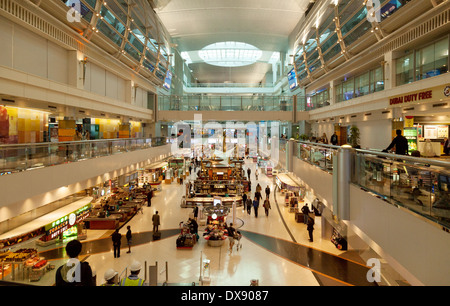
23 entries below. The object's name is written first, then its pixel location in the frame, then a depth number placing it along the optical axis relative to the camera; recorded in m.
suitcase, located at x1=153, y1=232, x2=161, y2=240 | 11.89
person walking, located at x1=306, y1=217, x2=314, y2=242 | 11.86
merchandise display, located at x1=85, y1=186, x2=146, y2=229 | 13.61
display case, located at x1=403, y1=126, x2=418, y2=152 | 12.66
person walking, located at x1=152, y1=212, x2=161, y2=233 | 12.43
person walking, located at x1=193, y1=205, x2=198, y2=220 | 15.04
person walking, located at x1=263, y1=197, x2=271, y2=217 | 15.41
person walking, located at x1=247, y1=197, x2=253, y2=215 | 15.82
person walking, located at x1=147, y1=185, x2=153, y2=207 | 17.88
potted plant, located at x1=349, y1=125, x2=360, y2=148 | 15.20
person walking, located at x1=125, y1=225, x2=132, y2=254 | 10.66
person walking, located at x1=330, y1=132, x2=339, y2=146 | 12.95
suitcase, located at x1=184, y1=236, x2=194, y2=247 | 10.88
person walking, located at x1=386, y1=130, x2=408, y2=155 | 6.31
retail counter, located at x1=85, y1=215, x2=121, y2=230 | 13.58
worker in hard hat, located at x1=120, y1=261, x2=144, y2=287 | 4.90
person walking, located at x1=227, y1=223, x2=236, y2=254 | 10.63
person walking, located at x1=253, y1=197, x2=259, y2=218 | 15.24
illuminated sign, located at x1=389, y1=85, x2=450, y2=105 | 9.47
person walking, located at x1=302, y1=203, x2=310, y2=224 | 12.77
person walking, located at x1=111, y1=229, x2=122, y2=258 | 9.95
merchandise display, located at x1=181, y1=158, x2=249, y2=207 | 17.88
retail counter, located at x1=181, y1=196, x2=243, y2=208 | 17.28
